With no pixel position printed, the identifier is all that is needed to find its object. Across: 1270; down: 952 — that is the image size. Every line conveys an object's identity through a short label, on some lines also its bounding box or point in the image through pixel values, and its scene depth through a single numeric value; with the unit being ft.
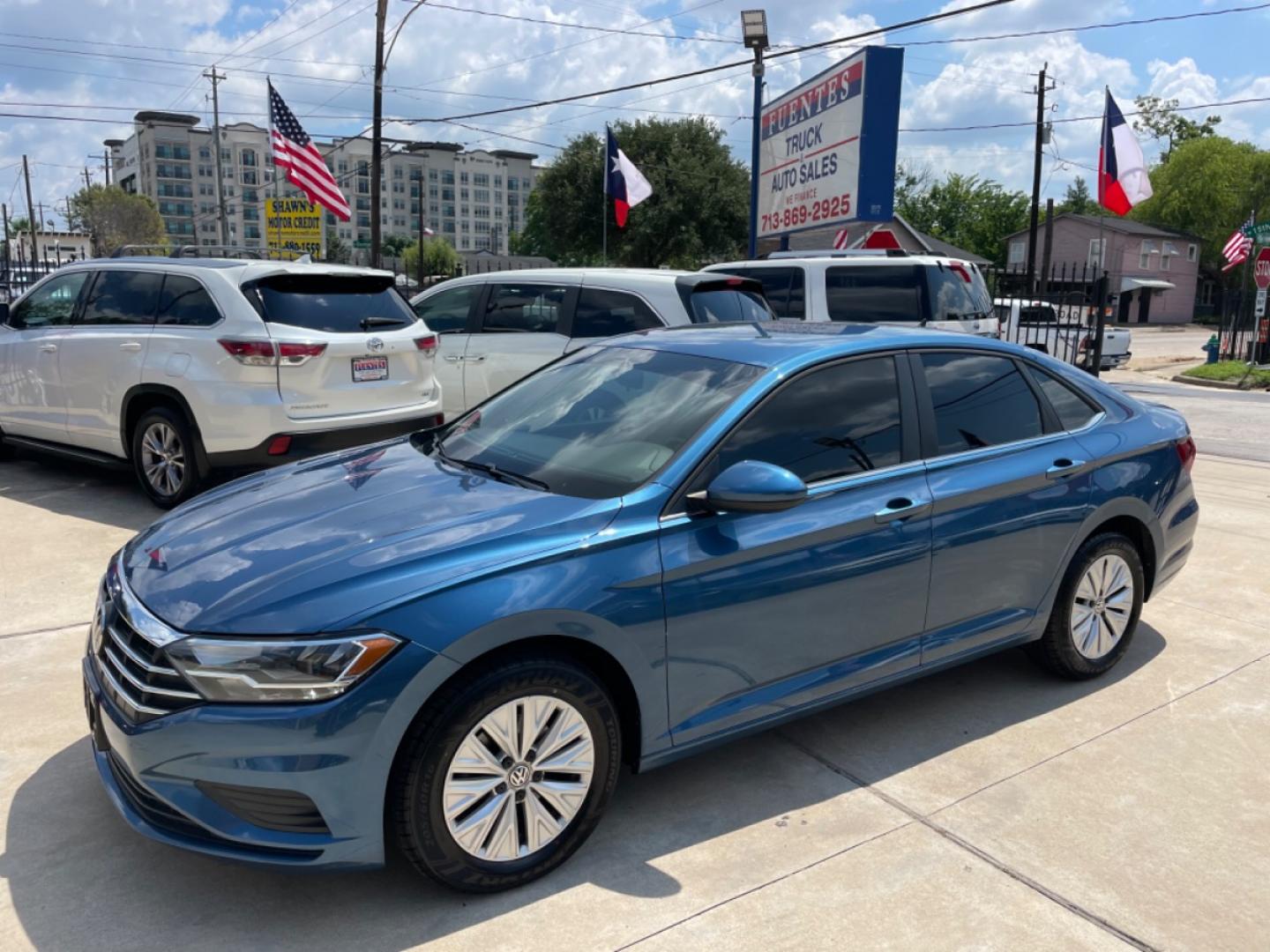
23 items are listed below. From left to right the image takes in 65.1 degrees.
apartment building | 444.96
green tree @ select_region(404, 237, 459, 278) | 323.22
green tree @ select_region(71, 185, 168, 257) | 248.73
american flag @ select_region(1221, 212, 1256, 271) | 92.12
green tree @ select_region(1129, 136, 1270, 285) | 220.23
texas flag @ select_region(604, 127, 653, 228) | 62.69
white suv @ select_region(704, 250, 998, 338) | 31.35
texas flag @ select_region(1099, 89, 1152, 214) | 60.75
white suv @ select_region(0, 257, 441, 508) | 20.98
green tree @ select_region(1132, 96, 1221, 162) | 275.39
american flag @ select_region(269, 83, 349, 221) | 60.90
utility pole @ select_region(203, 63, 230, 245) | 148.11
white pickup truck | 58.80
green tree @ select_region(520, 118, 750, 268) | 143.43
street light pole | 53.01
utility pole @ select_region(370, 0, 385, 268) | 73.15
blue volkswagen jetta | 8.22
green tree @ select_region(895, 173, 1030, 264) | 217.56
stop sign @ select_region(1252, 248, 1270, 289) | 70.28
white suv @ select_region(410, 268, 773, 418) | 24.77
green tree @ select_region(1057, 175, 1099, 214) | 298.76
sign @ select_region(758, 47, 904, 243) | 42.68
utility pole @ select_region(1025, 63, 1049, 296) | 110.32
